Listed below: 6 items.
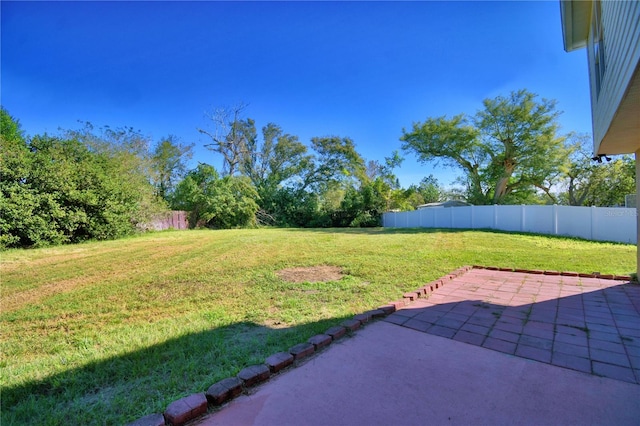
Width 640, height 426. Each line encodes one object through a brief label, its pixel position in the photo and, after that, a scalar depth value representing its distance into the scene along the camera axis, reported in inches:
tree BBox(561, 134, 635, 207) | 724.7
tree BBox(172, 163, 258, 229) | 739.4
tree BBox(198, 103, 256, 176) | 911.0
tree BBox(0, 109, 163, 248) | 319.0
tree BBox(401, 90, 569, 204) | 597.9
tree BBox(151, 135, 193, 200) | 857.5
